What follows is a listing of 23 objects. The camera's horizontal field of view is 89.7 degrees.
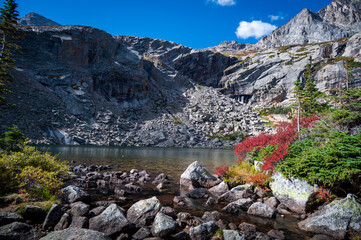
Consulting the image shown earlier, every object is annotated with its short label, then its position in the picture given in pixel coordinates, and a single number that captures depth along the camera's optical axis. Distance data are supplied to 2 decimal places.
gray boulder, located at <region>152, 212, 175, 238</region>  7.68
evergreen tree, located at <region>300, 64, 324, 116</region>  40.11
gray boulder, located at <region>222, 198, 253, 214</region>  11.15
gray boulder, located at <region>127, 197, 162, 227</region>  8.89
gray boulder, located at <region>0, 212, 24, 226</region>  6.99
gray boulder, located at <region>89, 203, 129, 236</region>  7.70
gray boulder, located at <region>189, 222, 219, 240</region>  7.56
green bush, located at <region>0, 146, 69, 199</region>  9.98
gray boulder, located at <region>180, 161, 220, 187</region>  18.03
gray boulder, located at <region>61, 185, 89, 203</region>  11.03
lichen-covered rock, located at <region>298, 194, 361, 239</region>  8.27
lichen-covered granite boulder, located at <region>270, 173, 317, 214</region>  10.85
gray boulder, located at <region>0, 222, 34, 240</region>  6.34
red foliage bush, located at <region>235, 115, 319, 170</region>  13.49
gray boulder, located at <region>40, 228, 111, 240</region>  5.98
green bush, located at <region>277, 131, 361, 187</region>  9.77
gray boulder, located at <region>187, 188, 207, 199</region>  14.41
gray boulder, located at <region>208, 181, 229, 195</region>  15.89
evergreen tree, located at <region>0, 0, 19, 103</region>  24.24
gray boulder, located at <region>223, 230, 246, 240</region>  7.19
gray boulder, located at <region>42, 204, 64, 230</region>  7.72
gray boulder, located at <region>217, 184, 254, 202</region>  13.41
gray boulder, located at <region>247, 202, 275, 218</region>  10.54
